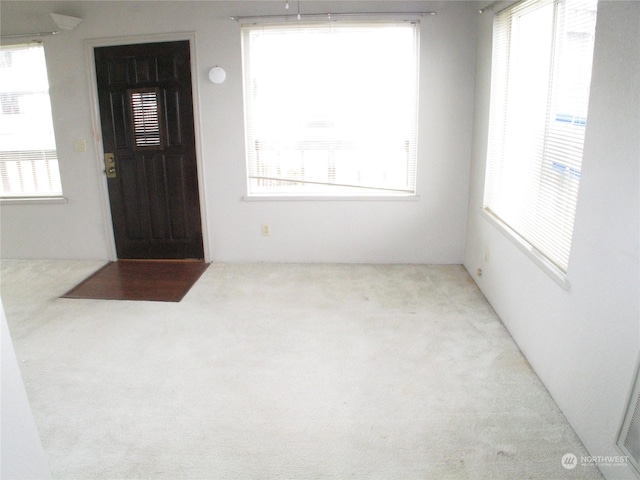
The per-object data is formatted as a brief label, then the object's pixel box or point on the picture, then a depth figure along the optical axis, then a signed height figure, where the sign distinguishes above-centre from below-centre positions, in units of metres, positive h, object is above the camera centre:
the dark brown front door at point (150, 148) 3.96 -0.10
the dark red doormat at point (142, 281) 3.63 -1.22
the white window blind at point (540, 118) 2.20 +0.08
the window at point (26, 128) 4.09 +0.09
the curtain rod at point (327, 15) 3.66 +0.95
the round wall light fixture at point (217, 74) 3.85 +0.51
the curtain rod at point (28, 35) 3.94 +0.89
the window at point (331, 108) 3.80 +0.23
